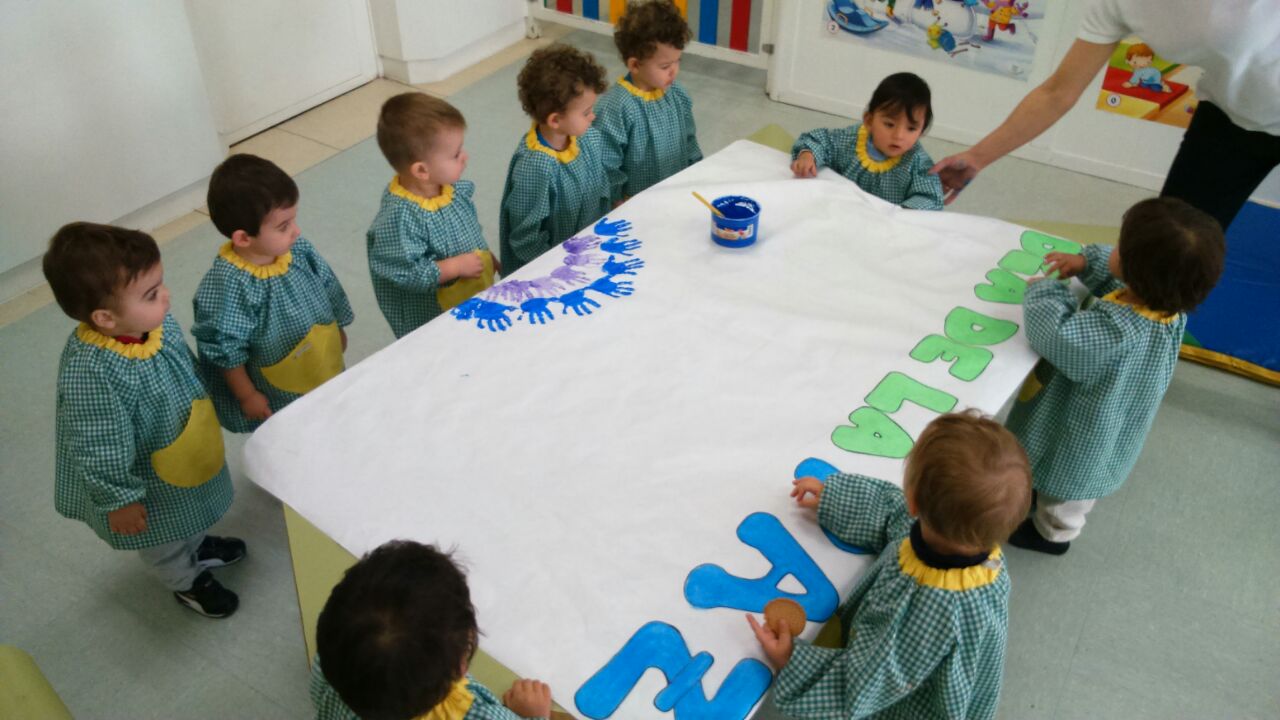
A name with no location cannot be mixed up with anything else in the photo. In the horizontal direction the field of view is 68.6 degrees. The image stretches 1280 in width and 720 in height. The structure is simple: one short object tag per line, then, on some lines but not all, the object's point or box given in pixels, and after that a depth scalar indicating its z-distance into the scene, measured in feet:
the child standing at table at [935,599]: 3.94
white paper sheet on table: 4.37
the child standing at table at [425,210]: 6.51
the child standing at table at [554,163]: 7.15
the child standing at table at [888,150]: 7.17
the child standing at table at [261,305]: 6.00
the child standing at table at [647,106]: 7.92
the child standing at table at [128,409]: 5.30
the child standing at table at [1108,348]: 5.43
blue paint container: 6.60
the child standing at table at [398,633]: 3.34
